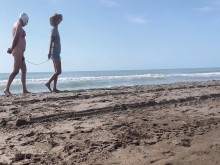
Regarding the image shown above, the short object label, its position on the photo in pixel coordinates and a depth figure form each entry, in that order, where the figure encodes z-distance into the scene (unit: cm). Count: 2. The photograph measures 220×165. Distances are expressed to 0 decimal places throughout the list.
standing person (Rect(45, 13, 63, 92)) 539
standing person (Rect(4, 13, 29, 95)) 509
